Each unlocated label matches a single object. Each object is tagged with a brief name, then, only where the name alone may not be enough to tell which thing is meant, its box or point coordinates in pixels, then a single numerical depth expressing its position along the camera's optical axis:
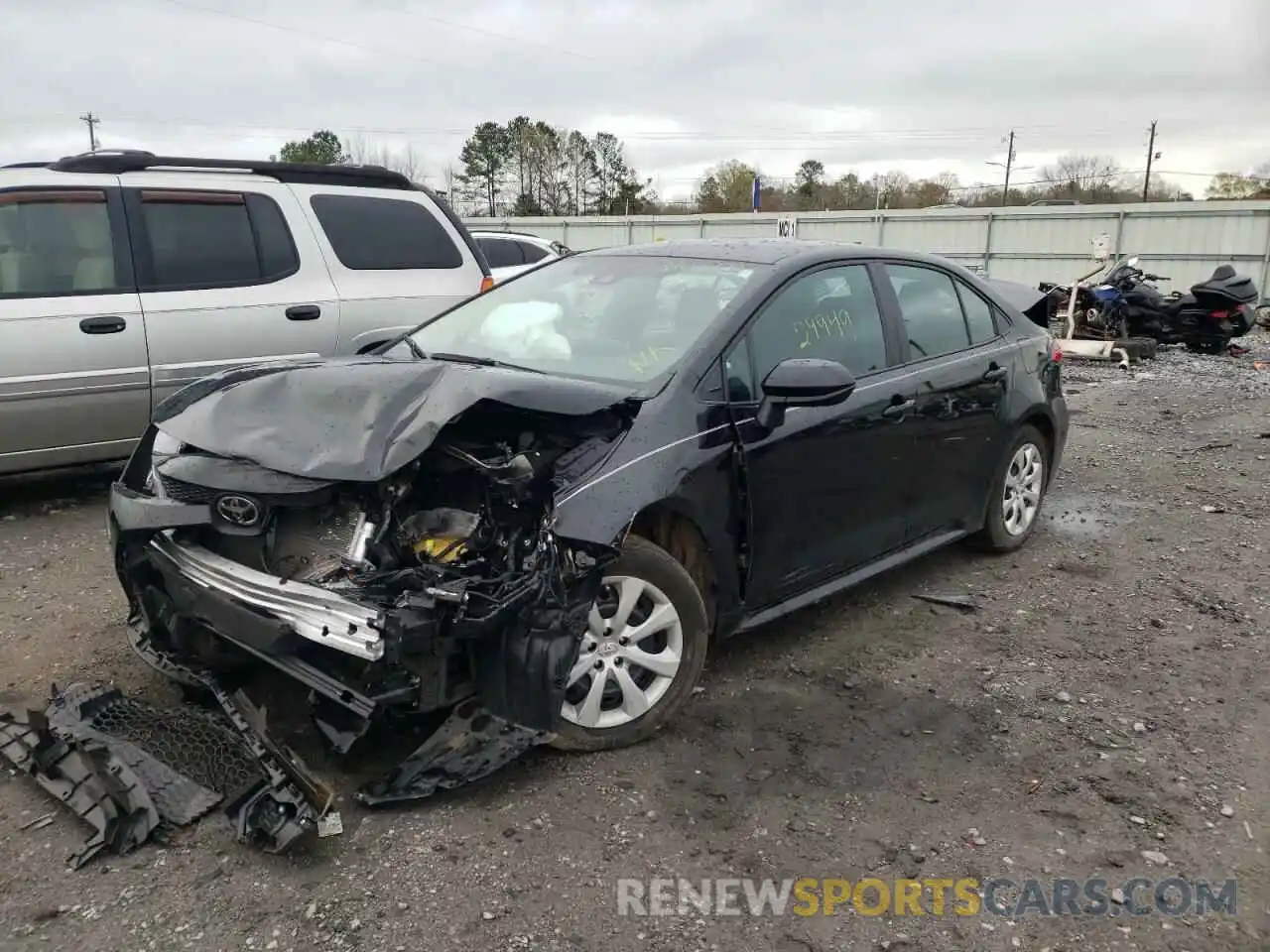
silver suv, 5.21
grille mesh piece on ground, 2.89
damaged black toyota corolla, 2.71
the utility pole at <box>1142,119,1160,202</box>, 65.75
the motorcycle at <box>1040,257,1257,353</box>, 13.93
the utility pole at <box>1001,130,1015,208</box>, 58.03
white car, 11.95
